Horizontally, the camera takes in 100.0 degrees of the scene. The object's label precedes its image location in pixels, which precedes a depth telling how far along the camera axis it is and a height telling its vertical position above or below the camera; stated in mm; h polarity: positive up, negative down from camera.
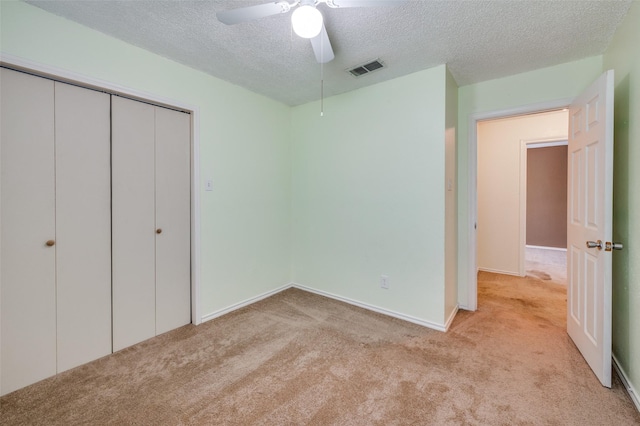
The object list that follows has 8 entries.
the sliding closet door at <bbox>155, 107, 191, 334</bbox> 2385 -78
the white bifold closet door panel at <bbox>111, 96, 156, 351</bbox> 2129 -91
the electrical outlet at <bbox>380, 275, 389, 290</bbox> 2793 -742
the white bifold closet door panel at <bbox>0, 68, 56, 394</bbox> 1651 -124
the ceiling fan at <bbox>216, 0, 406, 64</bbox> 1358 +1055
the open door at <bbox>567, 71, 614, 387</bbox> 1673 -87
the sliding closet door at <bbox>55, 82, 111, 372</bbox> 1870 -97
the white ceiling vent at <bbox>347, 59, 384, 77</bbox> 2361 +1306
